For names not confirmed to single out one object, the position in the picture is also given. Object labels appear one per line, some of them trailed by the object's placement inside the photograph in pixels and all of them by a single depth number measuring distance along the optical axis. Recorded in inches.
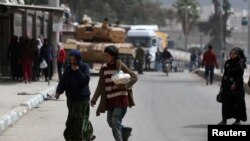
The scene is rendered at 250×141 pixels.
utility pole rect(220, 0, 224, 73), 1683.8
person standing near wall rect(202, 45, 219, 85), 1228.3
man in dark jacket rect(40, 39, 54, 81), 1139.3
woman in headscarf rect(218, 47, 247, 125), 609.3
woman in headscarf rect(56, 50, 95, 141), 463.5
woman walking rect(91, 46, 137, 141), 461.1
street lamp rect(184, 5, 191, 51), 4485.7
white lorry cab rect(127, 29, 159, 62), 2075.5
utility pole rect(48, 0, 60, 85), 1279.5
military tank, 1471.5
